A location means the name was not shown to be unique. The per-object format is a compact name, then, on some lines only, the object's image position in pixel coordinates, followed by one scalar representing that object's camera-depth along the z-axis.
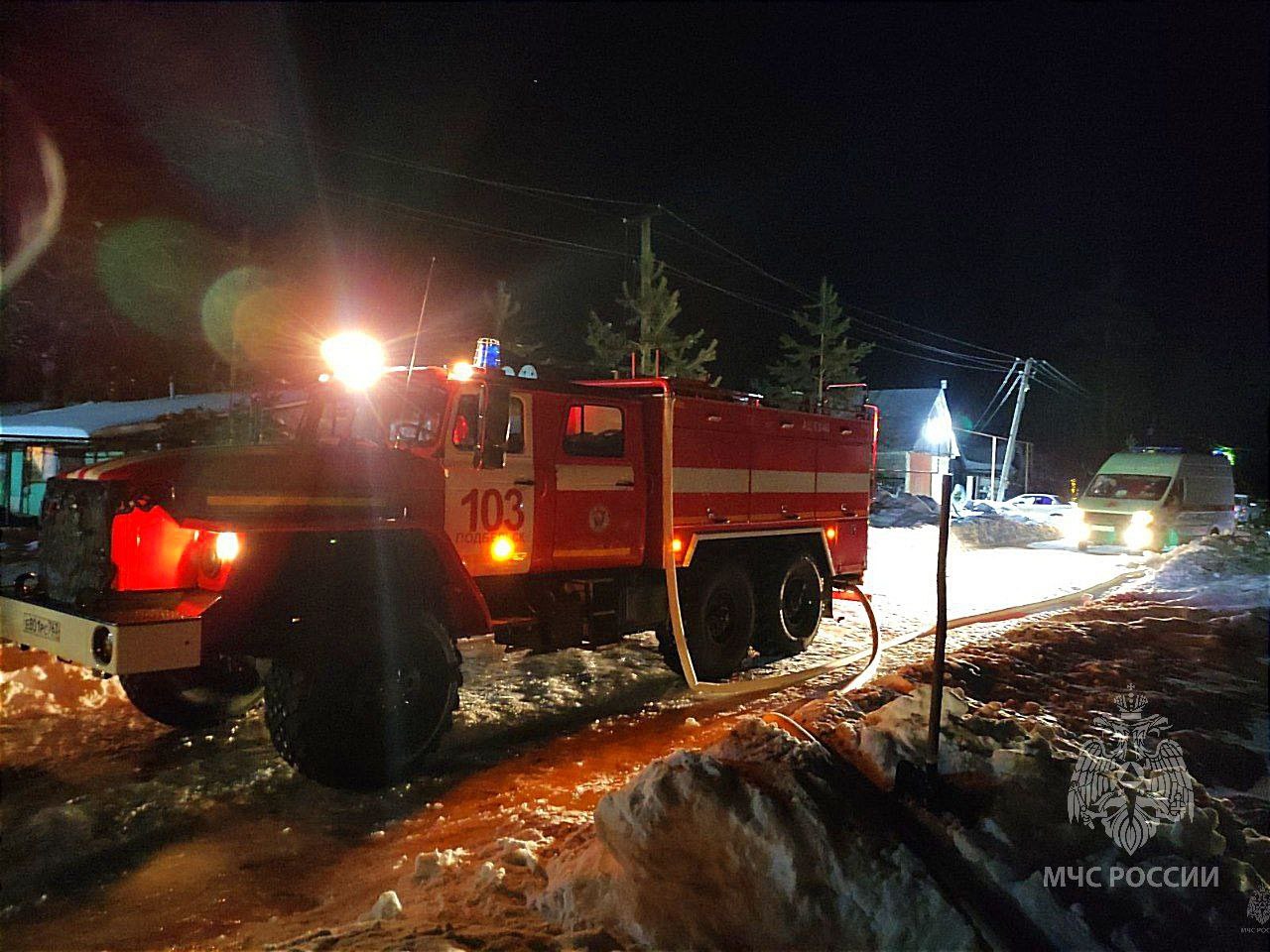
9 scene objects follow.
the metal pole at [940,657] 3.94
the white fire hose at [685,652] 7.51
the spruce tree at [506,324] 20.65
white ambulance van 20.75
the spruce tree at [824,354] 41.12
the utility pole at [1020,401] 37.75
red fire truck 4.85
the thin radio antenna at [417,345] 5.77
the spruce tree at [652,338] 25.00
